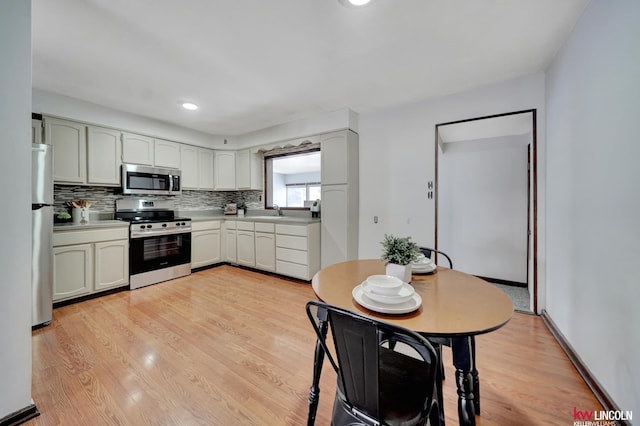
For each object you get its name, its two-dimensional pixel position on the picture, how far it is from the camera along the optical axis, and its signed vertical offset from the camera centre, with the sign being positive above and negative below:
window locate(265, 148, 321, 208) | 4.54 +0.72
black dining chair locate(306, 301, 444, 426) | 0.76 -0.63
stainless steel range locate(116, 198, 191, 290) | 3.31 -0.41
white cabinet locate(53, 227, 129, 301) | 2.71 -0.57
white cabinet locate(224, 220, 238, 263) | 4.38 -0.52
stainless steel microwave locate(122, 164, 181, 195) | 3.45 +0.48
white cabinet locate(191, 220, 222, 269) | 4.03 -0.52
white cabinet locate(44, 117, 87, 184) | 2.87 +0.77
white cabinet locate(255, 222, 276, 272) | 3.87 -0.53
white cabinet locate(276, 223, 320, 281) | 3.51 -0.54
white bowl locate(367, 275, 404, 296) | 1.02 -0.31
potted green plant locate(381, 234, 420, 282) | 1.30 -0.23
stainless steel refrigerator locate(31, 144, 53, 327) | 2.23 -0.22
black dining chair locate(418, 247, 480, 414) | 0.96 -0.67
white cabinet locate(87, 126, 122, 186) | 3.15 +0.75
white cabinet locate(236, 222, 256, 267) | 4.13 -0.53
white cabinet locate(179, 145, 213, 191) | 4.18 +0.79
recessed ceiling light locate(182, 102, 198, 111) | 3.16 +1.39
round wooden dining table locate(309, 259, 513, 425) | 0.88 -0.39
